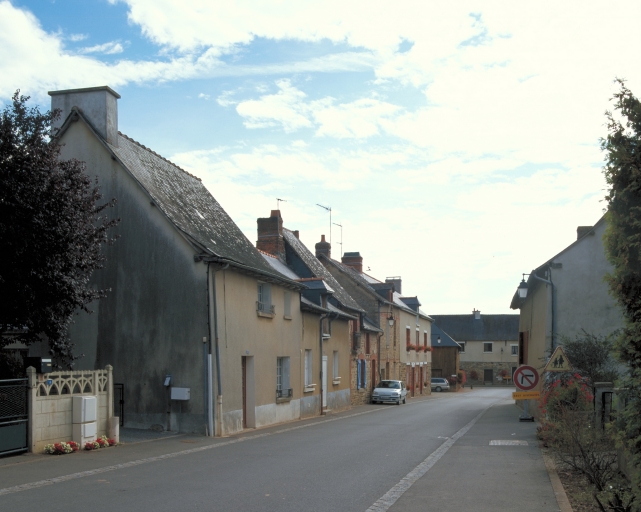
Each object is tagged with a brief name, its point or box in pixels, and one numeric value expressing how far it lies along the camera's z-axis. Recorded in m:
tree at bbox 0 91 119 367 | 13.79
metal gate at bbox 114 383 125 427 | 17.72
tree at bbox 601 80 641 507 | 6.80
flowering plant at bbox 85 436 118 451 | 13.72
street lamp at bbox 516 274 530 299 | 23.05
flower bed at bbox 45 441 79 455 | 12.95
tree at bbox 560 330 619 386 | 18.62
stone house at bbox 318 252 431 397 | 41.09
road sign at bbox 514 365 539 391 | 16.75
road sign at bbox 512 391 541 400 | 16.75
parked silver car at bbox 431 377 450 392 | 61.81
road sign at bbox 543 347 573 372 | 15.28
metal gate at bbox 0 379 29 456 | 12.15
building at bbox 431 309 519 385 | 73.85
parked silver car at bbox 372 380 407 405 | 35.69
